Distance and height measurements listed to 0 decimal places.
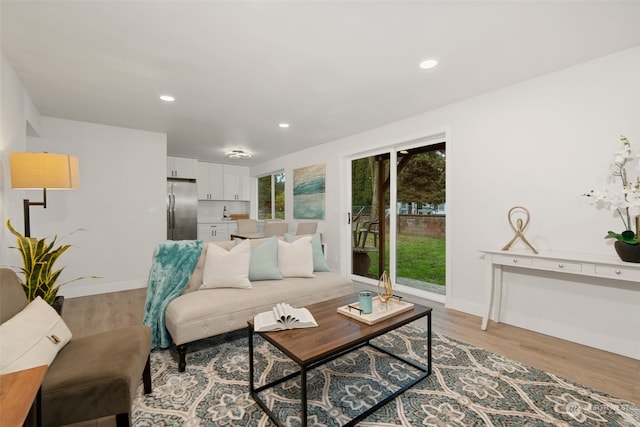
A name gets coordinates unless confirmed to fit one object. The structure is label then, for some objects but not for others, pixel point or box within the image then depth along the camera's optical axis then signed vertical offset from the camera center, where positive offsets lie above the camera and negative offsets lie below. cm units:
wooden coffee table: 147 -72
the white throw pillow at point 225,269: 262 -54
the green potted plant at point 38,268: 208 -42
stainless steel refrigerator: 575 +0
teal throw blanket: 238 -59
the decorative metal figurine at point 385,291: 213 -60
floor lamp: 221 +31
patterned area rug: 163 -117
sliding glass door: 387 -9
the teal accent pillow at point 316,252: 329 -48
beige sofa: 214 -77
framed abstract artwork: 543 +36
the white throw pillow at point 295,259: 304 -52
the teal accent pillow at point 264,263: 289 -53
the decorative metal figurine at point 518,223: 286 -13
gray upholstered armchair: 127 -77
